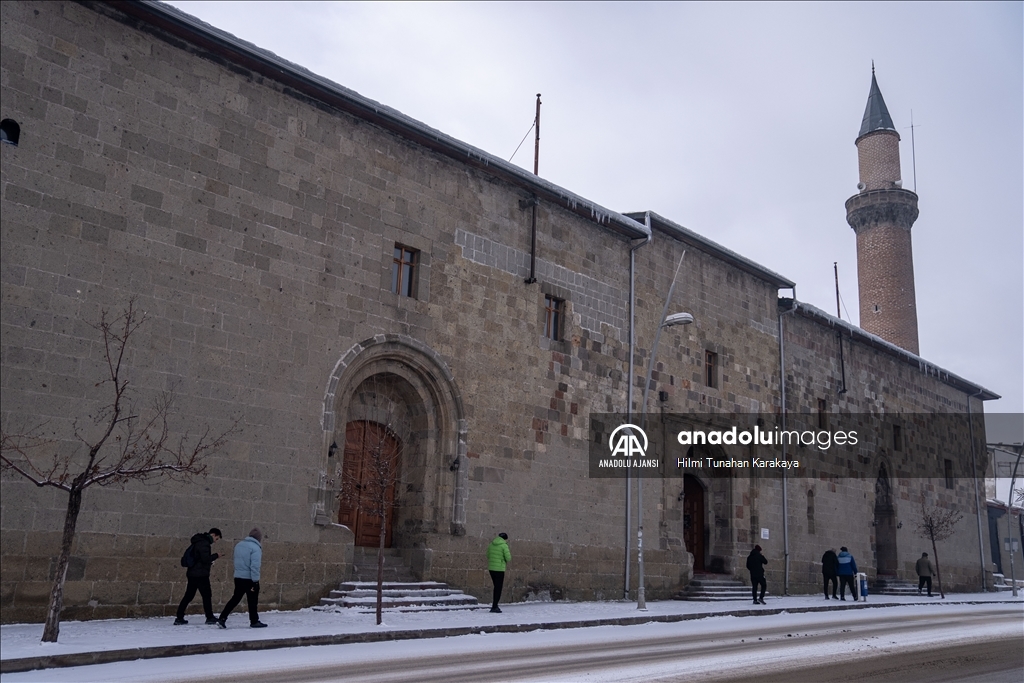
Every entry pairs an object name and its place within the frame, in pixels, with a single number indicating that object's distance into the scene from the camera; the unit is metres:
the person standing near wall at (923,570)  28.05
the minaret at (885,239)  37.75
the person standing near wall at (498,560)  15.08
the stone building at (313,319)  12.09
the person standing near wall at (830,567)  23.25
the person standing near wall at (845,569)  22.83
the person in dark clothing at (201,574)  11.82
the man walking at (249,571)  11.97
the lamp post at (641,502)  17.66
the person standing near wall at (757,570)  20.23
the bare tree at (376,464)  14.26
